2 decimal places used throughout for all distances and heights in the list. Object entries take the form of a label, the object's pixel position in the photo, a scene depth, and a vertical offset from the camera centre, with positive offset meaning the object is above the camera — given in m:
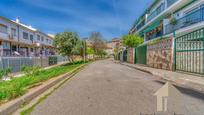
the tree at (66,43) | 16.40 +2.61
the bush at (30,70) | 5.84 -0.99
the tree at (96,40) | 31.96 +6.08
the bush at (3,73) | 5.04 -1.01
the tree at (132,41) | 17.66 +3.27
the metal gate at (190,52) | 5.02 +0.28
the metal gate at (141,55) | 10.45 +0.20
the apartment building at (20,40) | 14.94 +3.53
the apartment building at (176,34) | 5.25 +1.39
